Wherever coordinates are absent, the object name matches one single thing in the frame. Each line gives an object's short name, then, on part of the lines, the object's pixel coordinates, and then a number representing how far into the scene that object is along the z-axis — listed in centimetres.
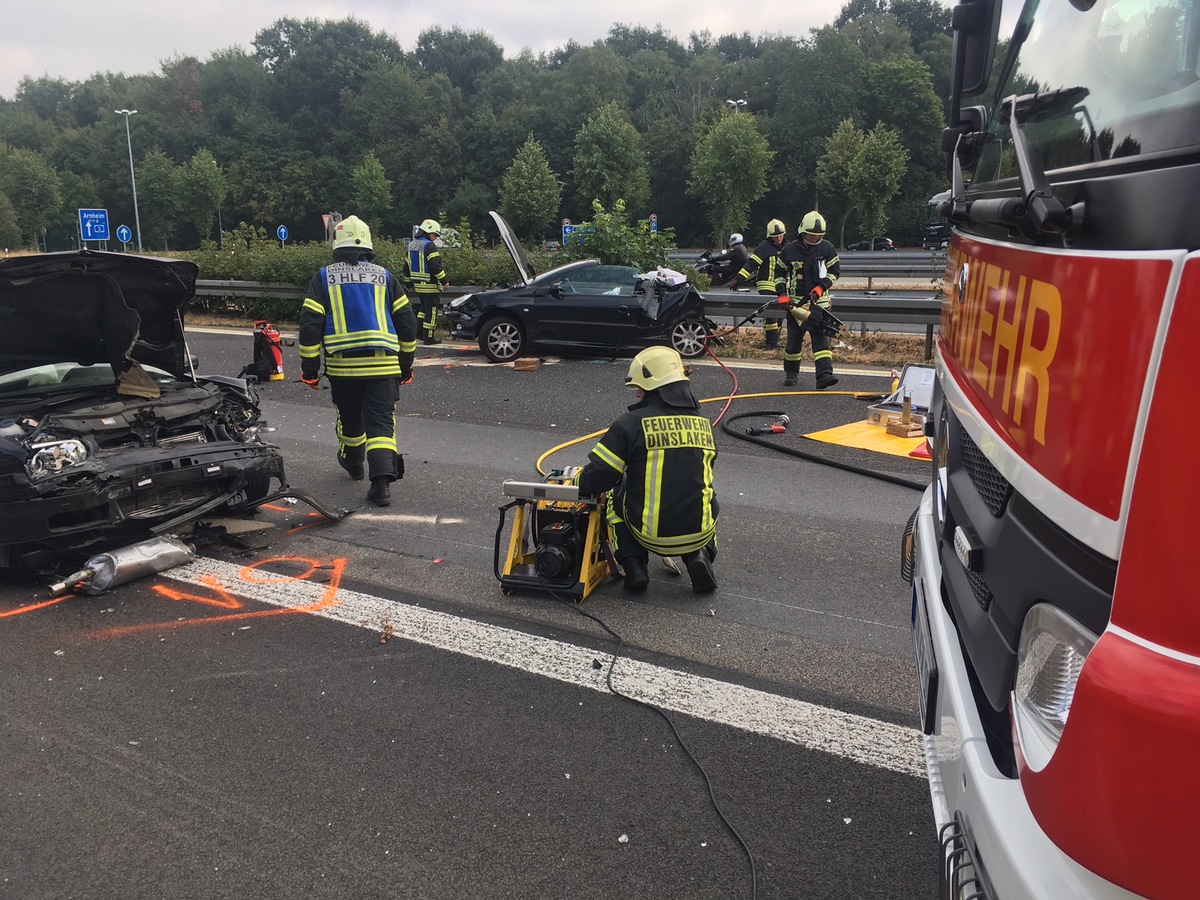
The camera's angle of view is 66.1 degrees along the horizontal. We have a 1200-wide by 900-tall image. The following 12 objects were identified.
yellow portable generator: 460
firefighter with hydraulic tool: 995
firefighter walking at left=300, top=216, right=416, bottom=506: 639
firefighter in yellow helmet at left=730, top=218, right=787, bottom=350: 1094
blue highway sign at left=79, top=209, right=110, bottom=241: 2161
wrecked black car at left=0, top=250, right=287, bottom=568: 472
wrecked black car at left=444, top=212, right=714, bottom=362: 1247
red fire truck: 115
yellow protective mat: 753
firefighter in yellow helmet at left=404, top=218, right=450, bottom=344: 1457
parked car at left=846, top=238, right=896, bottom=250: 4375
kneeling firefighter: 448
